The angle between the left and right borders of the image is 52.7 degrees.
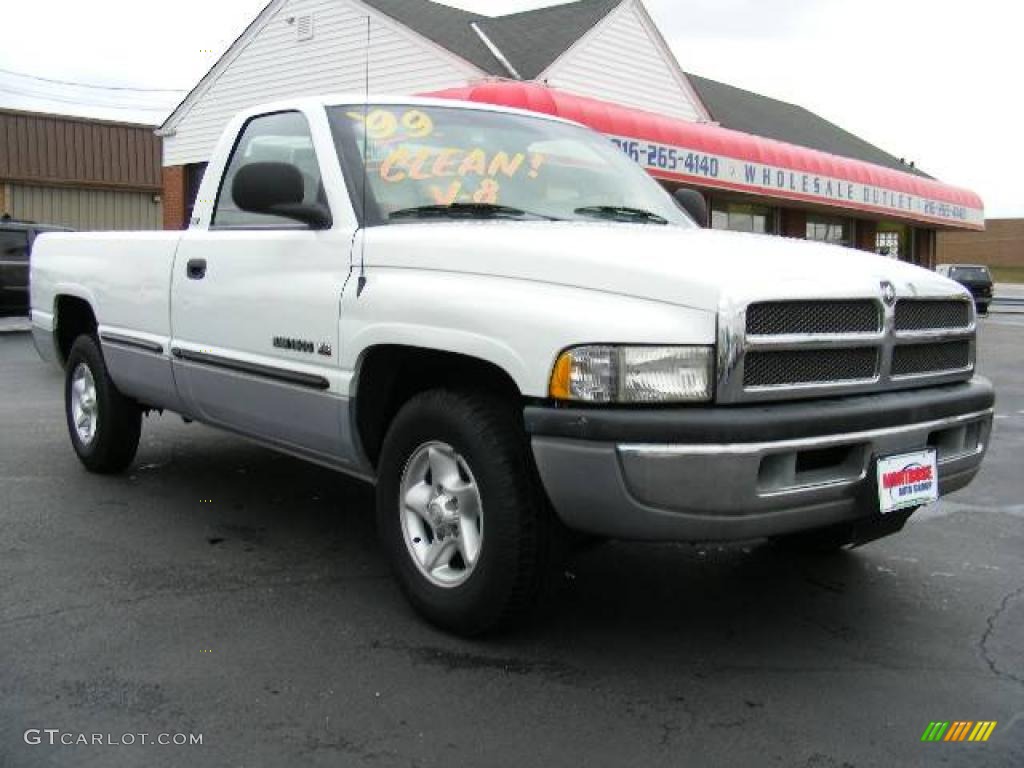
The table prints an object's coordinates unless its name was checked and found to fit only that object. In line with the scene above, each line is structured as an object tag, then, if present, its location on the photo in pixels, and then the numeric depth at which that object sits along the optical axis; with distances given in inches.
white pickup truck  117.2
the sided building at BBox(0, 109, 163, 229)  1210.0
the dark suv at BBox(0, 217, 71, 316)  611.2
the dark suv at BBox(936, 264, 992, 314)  1284.4
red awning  585.3
